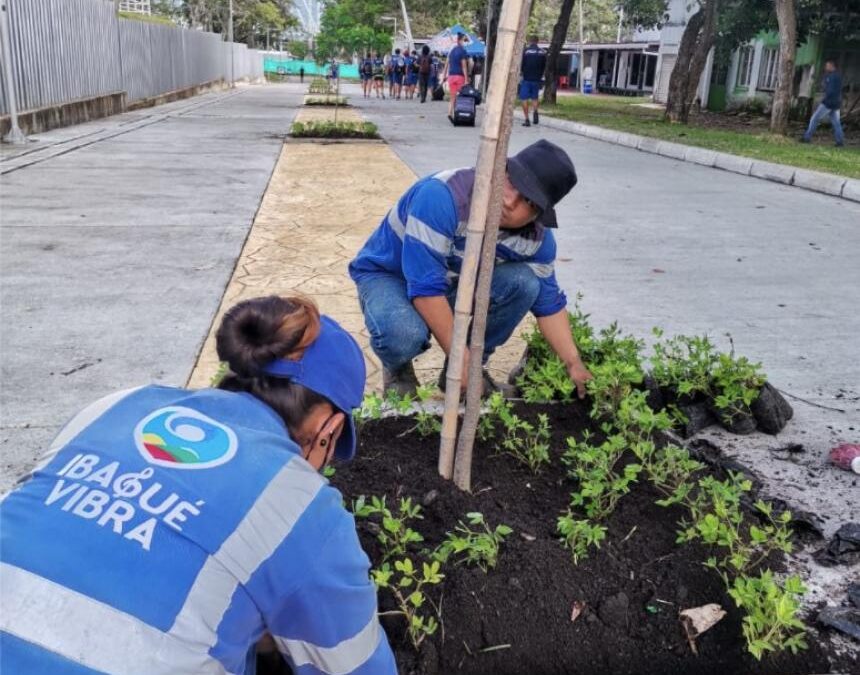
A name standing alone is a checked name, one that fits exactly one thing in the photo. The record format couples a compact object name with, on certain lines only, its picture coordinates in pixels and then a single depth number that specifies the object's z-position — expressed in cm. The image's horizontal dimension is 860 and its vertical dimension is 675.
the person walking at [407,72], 3422
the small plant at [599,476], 237
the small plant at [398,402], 280
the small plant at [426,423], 289
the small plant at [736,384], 313
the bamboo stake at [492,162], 204
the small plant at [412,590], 192
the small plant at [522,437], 270
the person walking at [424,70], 3022
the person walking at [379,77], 3676
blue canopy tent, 3419
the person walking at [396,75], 3422
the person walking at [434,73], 3367
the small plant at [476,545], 210
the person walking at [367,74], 3406
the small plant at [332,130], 1459
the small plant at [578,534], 218
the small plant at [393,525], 210
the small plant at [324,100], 2472
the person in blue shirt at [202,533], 118
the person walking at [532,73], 1828
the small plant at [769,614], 187
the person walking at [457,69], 1973
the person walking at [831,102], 1706
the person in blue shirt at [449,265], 272
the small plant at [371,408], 285
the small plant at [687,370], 318
